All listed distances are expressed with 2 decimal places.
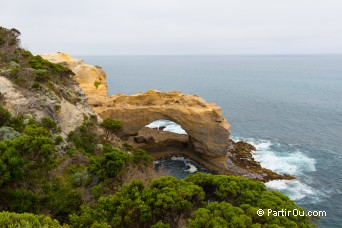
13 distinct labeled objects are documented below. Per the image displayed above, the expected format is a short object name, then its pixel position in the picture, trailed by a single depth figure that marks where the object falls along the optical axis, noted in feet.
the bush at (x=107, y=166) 62.34
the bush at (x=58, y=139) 86.91
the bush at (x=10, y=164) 46.44
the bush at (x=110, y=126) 106.01
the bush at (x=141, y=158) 78.02
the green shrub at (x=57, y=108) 98.43
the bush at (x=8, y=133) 68.25
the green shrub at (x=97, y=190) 55.19
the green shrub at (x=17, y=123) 78.12
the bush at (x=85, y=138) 93.75
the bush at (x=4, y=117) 78.64
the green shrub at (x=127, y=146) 109.09
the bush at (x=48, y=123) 89.25
